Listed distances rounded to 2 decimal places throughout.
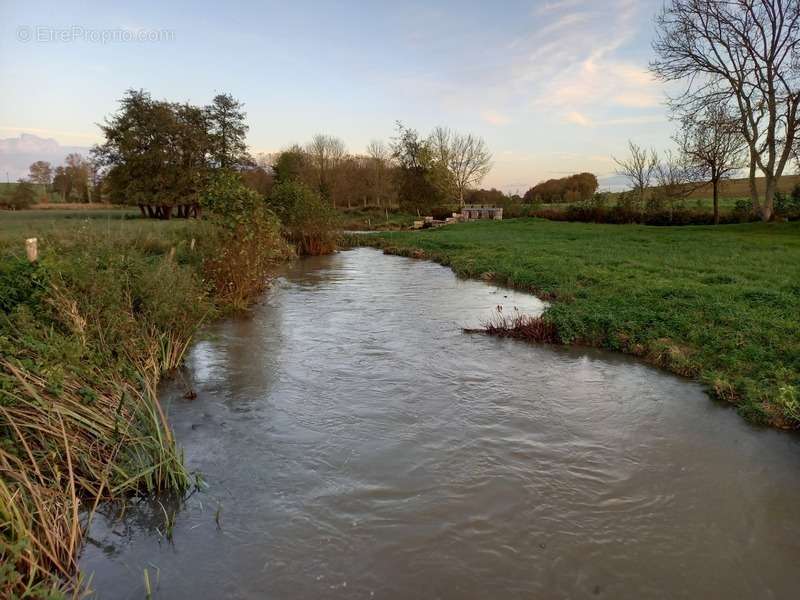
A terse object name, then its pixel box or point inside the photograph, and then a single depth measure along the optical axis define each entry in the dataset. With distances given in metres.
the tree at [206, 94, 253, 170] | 43.75
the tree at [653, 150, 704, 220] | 33.44
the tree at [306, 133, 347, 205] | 61.46
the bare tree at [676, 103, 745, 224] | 29.78
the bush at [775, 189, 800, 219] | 29.53
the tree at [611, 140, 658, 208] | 44.25
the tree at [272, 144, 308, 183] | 46.28
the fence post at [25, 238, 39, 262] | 6.46
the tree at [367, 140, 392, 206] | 60.84
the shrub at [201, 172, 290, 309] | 12.90
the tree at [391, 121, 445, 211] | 53.41
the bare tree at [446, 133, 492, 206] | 58.00
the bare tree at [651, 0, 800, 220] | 25.27
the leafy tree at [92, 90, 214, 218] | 38.34
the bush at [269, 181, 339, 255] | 26.70
